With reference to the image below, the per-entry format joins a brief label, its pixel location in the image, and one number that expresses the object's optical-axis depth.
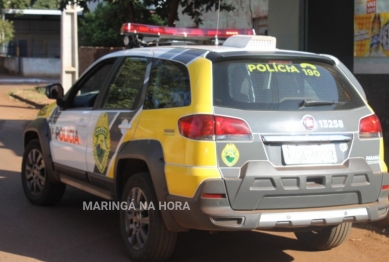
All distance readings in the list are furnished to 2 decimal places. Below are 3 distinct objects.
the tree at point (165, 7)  14.57
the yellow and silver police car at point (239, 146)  4.75
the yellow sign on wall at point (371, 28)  9.95
